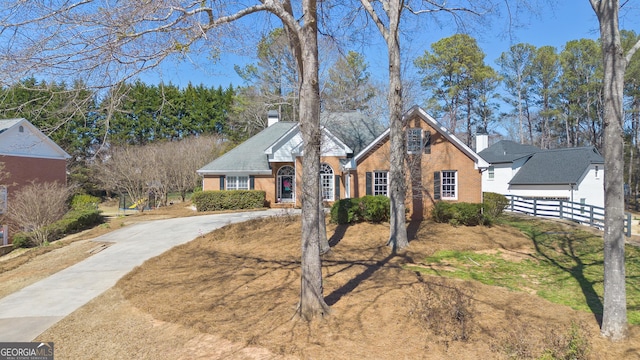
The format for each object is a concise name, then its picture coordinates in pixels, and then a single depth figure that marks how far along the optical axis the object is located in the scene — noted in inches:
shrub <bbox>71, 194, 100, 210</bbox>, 1084.2
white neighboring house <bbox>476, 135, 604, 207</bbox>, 1005.2
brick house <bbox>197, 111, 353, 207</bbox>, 786.8
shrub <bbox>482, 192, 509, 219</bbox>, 546.6
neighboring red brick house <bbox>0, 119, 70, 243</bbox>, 710.6
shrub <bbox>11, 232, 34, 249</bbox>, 574.2
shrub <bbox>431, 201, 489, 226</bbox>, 525.3
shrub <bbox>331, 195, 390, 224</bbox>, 522.3
